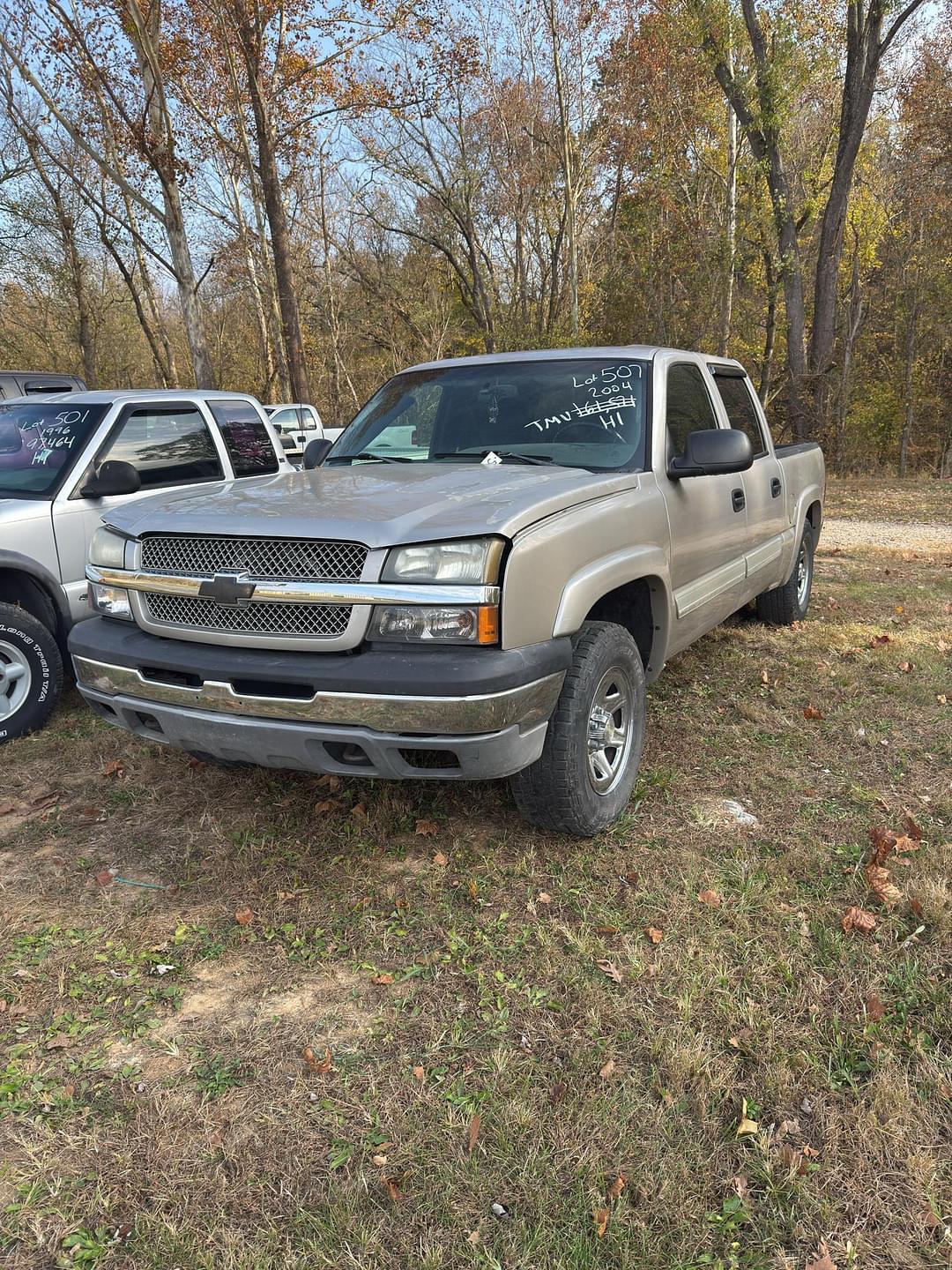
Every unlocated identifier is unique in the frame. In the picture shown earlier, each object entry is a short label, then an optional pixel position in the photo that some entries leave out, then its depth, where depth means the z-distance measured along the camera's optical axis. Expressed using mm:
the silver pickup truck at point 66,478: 4500
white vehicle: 15898
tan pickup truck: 2568
